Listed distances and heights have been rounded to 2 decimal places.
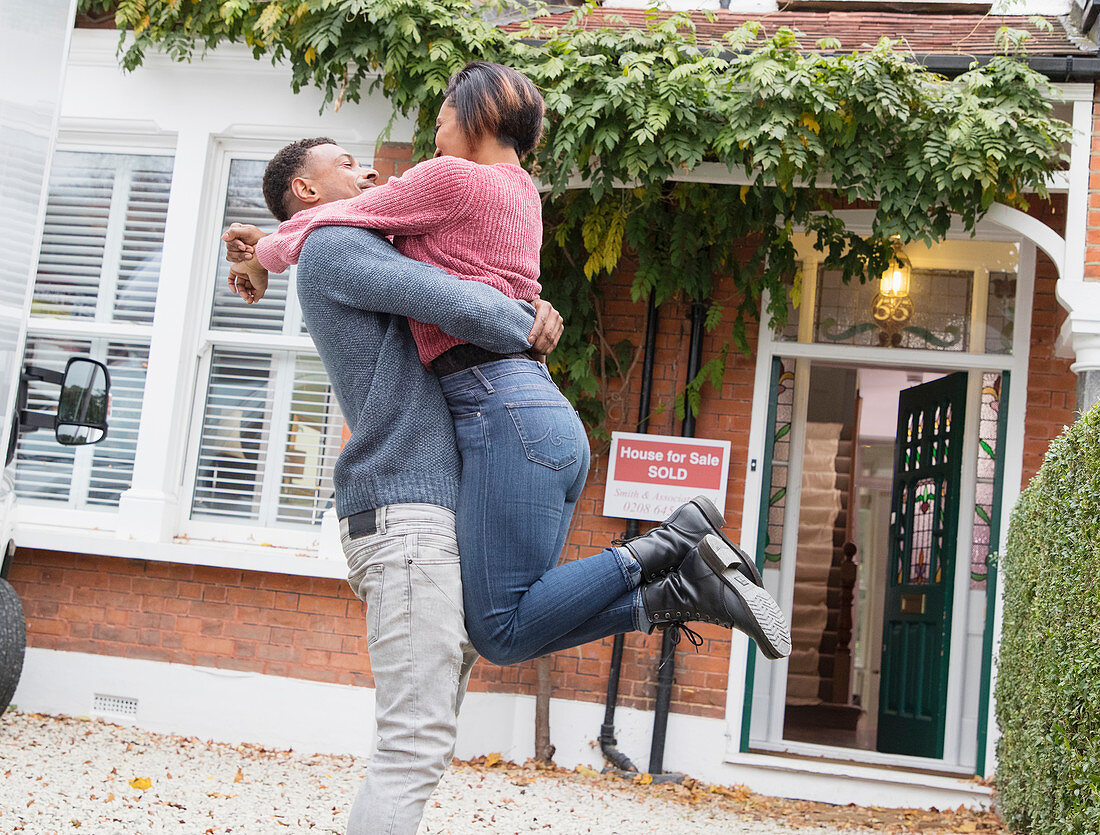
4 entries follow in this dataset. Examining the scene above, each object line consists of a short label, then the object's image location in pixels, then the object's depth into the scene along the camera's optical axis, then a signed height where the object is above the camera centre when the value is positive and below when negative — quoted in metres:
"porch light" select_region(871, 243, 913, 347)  6.47 +1.68
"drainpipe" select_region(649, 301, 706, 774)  5.93 -0.64
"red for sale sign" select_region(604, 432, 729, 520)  6.00 +0.48
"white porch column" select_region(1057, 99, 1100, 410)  4.73 +1.38
